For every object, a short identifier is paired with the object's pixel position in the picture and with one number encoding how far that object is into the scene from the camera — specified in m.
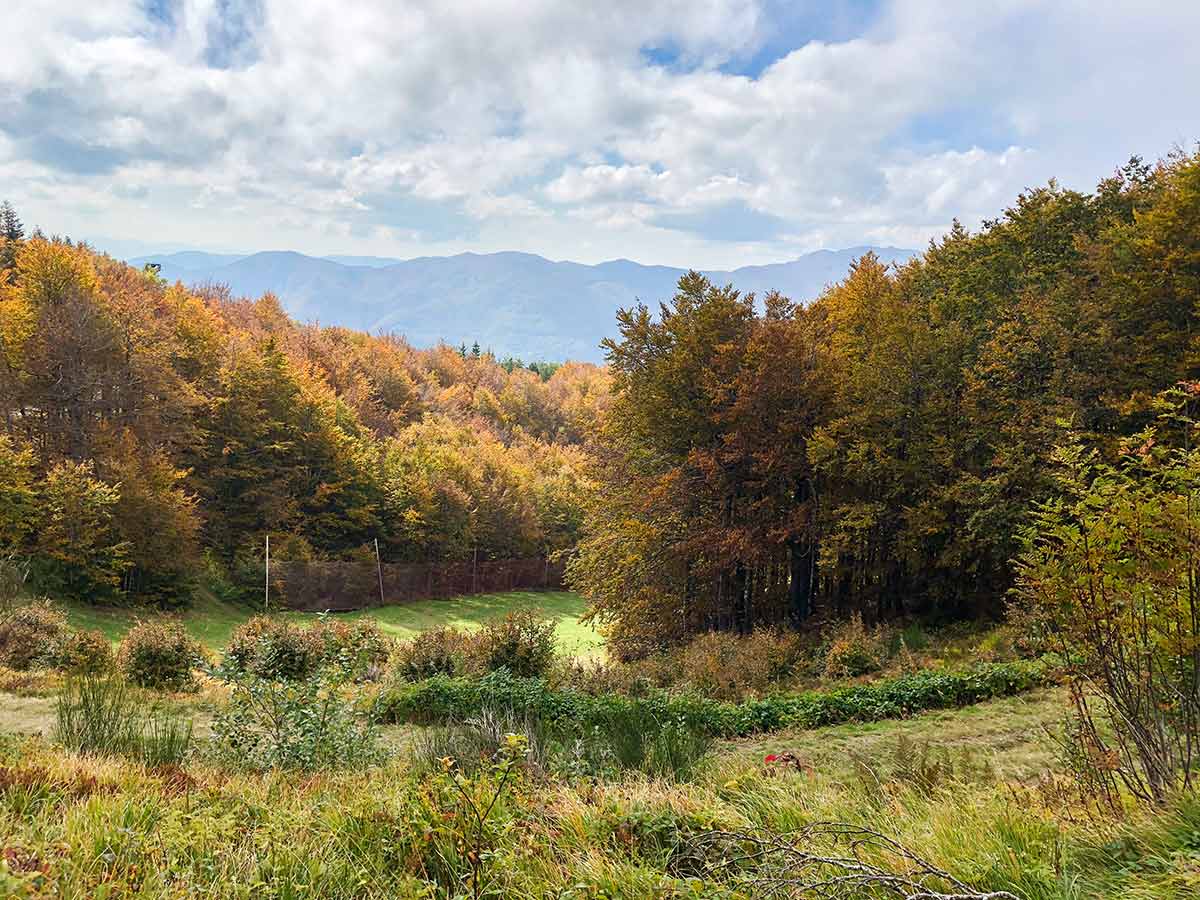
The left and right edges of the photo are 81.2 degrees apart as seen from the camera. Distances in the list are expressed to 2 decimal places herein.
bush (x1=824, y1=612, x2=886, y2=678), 13.55
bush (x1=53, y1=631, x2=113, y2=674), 12.25
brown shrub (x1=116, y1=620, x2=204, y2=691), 12.21
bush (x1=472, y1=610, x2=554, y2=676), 13.09
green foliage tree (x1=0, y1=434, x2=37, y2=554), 22.22
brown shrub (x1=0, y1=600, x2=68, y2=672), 12.78
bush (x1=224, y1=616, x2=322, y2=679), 12.60
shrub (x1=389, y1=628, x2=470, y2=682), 13.56
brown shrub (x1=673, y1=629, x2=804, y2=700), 12.73
